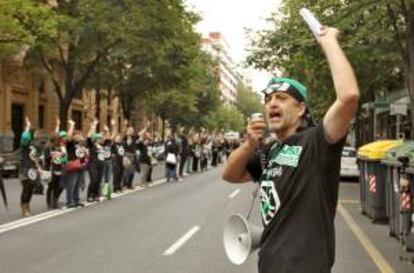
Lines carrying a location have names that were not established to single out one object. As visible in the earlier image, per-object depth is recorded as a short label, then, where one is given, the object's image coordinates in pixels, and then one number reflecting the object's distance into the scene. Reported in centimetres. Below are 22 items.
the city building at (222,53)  17661
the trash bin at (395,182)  1091
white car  2797
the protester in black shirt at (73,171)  1669
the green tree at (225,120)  8976
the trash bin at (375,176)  1362
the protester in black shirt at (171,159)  2727
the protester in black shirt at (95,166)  1817
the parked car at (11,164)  2891
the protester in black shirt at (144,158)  2369
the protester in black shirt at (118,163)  2091
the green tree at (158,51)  3481
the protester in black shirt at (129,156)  2181
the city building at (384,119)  2755
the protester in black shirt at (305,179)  327
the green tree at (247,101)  16825
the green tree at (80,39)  3419
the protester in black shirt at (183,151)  3124
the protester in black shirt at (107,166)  1902
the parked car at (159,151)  5072
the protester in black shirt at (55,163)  1617
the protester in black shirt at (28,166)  1452
